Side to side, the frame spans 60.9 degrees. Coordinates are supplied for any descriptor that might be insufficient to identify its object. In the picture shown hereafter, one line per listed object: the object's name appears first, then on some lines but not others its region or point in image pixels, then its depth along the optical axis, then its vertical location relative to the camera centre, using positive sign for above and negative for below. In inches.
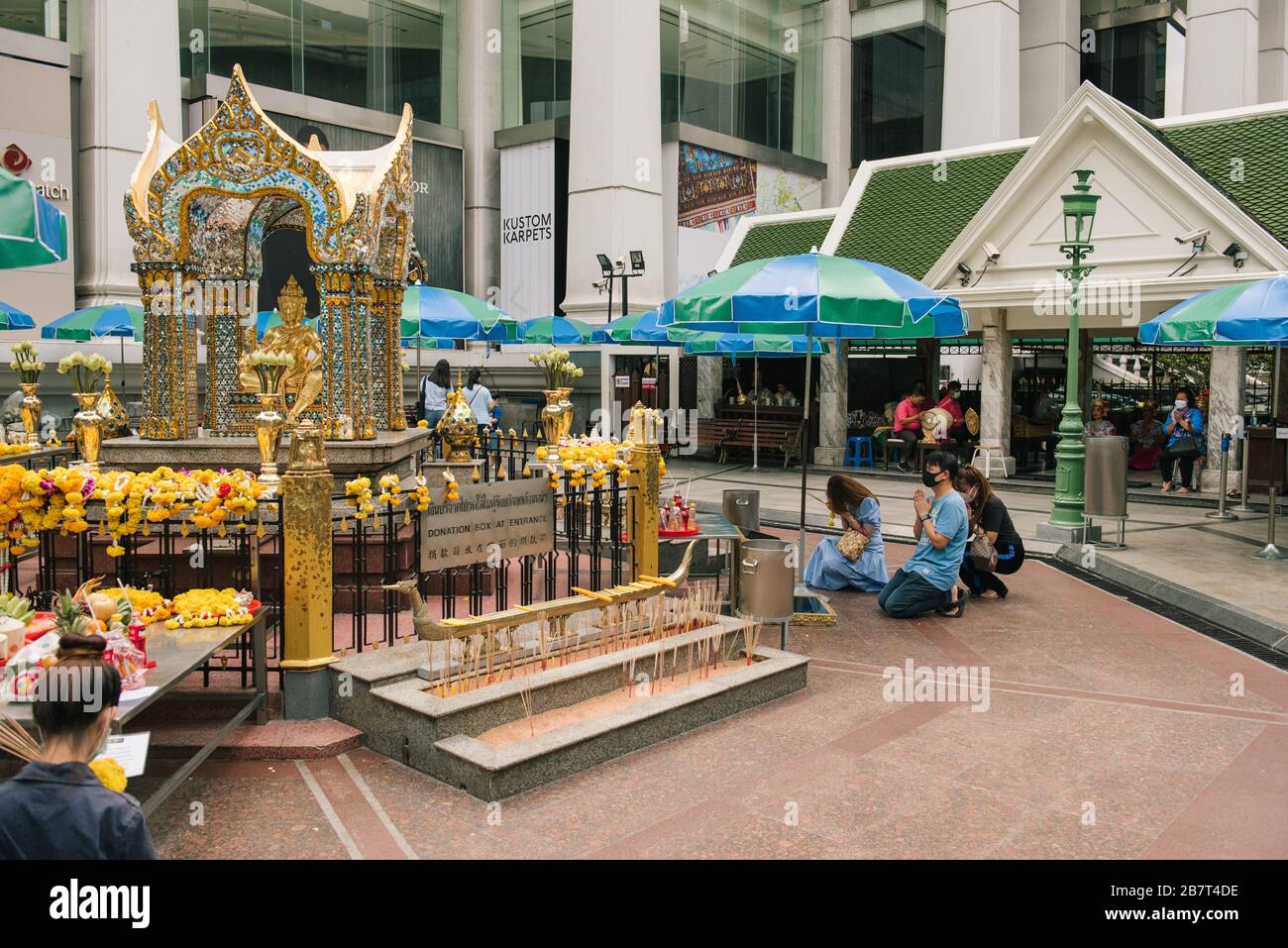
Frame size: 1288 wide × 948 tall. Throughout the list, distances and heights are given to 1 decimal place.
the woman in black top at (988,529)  414.3 -43.6
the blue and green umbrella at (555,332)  849.5 +65.0
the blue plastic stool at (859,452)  918.4 -31.6
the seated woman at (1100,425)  781.3 -6.7
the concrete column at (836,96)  1427.2 +416.6
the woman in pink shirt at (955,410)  833.5 +3.9
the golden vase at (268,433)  356.5 -6.4
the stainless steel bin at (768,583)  329.1 -50.7
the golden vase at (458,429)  491.2 -6.8
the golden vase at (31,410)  463.5 +1.2
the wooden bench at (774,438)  936.3 -20.6
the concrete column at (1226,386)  692.1 +18.7
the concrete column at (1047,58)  1316.4 +433.7
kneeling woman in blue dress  413.4 -57.2
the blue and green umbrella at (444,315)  552.4 +50.6
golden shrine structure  389.1 +57.6
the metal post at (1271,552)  490.3 -60.8
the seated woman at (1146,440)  839.1 -18.4
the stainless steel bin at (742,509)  474.6 -40.9
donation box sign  287.3 -30.7
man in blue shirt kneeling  374.6 -47.8
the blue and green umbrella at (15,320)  685.9 +58.4
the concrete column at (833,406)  918.4 +7.4
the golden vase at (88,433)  413.7 -7.6
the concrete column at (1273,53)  1325.0 +442.8
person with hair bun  119.6 -42.3
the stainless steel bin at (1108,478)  506.9 -29.3
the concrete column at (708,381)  1068.5 +32.4
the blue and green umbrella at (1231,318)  435.2 +40.5
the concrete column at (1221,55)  1085.1 +361.5
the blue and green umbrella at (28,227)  251.0 +43.8
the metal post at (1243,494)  612.1 -44.8
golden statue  439.2 +27.1
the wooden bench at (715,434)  993.5 -17.5
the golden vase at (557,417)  459.5 -1.4
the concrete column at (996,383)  812.0 +23.8
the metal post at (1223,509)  598.5 -52.7
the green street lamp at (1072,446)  535.2 -15.2
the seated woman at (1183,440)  718.5 -15.8
